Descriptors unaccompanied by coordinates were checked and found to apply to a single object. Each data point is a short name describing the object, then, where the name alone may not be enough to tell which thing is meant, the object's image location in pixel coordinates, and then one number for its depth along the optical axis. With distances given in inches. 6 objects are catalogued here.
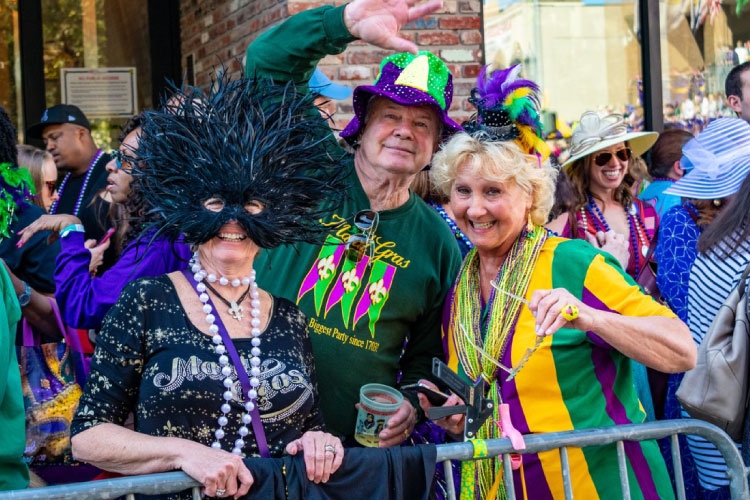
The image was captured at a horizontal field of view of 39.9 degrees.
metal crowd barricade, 95.1
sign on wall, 314.2
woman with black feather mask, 102.7
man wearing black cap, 236.1
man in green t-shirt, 132.8
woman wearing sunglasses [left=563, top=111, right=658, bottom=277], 207.2
